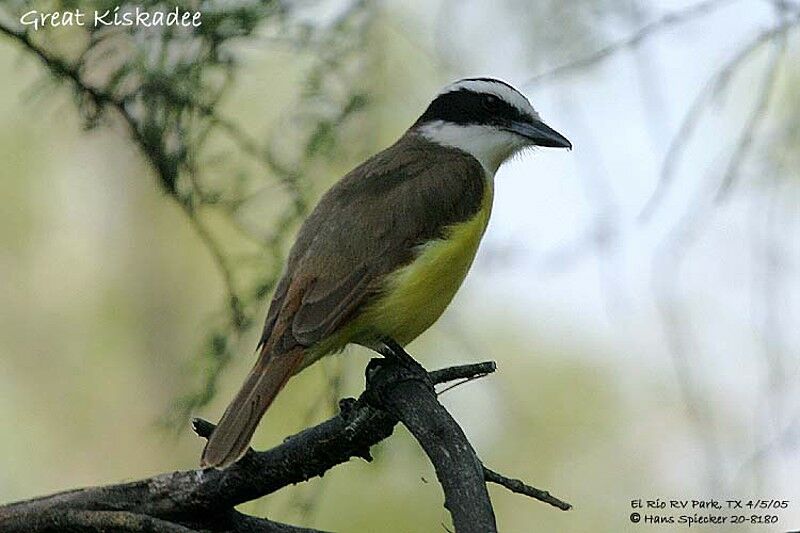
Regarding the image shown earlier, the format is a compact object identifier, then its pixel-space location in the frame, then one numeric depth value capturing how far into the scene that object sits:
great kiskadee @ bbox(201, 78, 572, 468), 6.15
